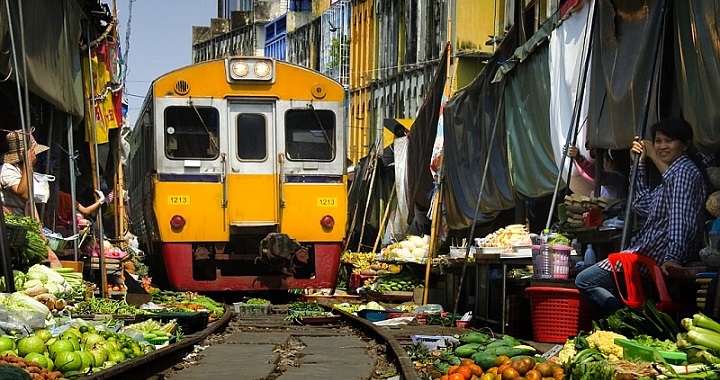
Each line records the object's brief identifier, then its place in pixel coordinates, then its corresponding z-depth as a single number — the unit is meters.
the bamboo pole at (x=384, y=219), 24.88
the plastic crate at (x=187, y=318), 11.23
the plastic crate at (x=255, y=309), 16.06
